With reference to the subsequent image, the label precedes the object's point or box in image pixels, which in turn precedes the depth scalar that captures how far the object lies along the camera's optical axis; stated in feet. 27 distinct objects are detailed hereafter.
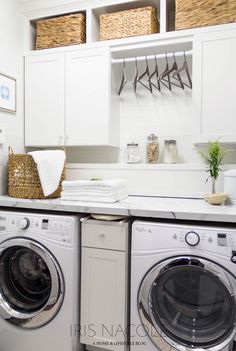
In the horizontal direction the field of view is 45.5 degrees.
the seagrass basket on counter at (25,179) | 6.64
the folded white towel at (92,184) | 6.08
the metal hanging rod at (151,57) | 6.88
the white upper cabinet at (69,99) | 7.30
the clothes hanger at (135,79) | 7.64
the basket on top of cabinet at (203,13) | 6.27
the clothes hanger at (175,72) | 7.14
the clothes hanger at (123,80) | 7.90
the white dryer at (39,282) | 5.56
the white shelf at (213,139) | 6.29
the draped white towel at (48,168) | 6.45
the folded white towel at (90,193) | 6.05
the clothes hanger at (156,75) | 7.49
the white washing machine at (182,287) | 4.72
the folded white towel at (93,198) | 6.01
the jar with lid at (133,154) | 7.82
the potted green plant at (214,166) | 5.94
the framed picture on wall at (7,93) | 7.18
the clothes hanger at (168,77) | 7.28
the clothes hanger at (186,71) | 7.15
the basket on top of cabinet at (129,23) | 6.95
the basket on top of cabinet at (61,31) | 7.52
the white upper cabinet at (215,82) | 6.23
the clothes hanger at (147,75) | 7.57
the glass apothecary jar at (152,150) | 7.59
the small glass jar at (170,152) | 7.48
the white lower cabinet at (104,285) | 5.34
